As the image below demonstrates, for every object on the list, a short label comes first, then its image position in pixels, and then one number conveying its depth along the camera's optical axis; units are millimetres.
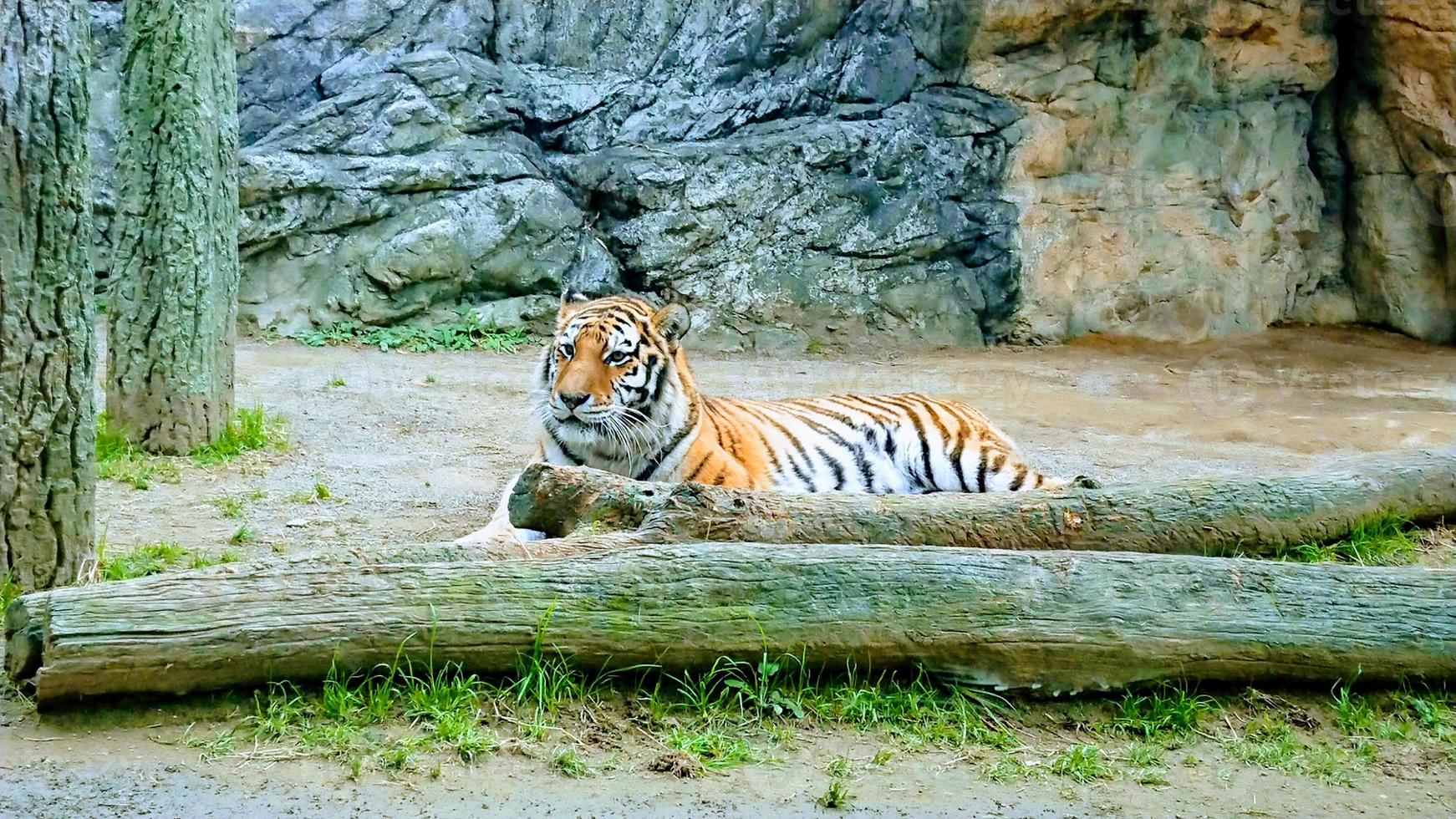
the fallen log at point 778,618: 6488
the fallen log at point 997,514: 7898
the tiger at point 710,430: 10797
